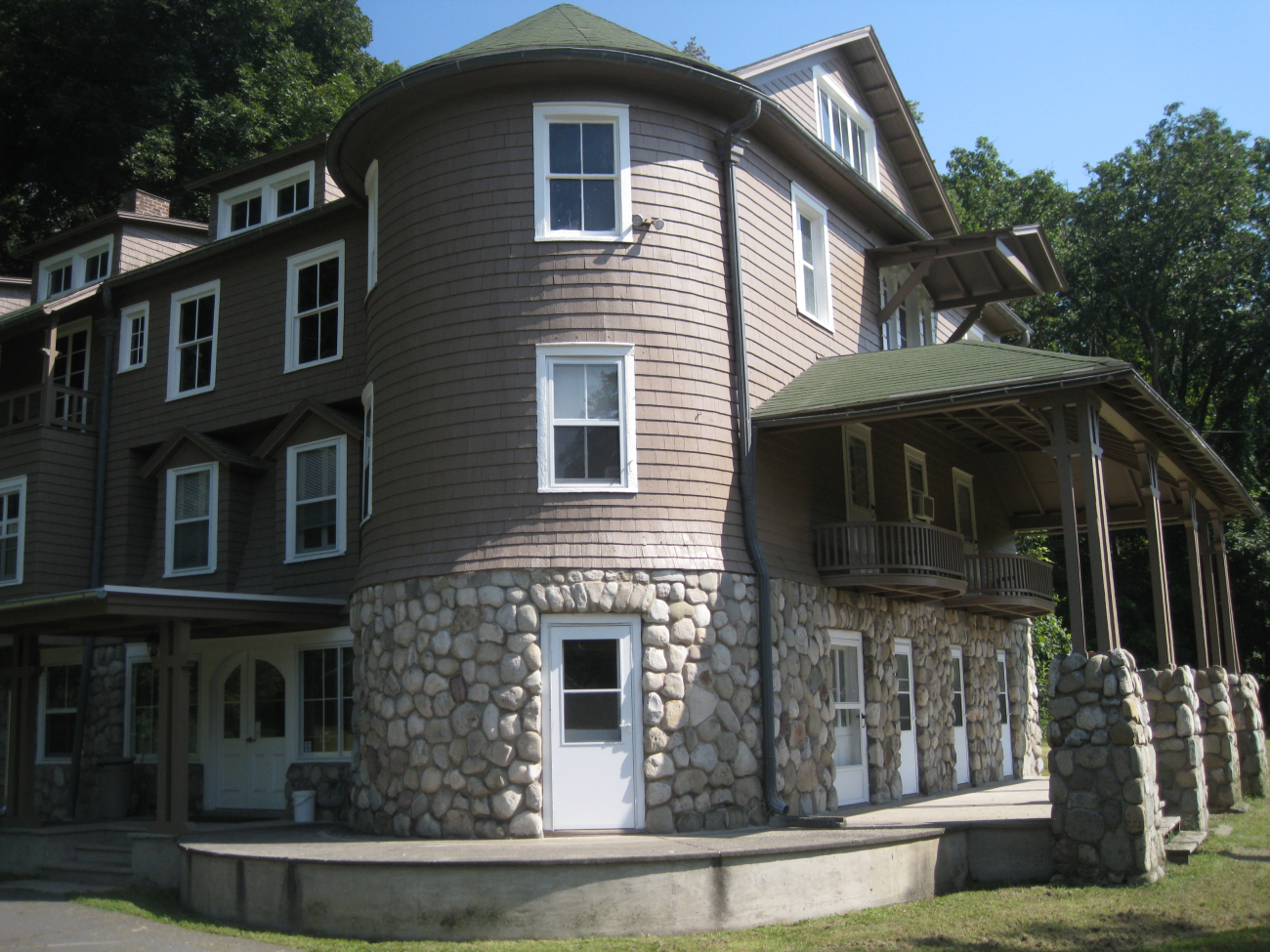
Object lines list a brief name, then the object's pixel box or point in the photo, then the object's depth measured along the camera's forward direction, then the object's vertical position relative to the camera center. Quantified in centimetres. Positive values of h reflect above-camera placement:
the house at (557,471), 1161 +276
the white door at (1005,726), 2008 -68
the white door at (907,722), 1571 -44
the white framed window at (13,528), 1800 +282
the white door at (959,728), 1770 -61
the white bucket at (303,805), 1388 -117
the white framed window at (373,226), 1393 +568
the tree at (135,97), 3375 +1817
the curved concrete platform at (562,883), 930 -151
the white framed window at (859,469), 1502 +285
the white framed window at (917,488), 1670 +286
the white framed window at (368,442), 1384 +312
